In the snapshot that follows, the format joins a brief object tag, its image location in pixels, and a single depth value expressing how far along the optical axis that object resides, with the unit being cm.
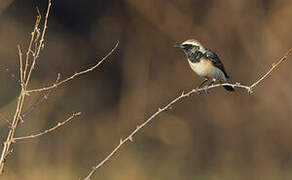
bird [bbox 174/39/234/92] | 1102
